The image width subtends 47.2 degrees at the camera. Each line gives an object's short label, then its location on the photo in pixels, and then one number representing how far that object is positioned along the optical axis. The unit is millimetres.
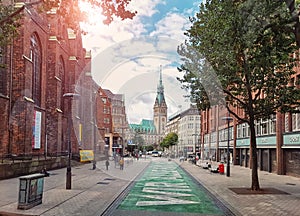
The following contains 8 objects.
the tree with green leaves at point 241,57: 13290
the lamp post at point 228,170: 26128
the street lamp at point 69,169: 16188
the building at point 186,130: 88500
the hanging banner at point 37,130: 30036
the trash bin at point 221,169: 29098
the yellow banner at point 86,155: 42575
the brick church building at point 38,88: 26234
